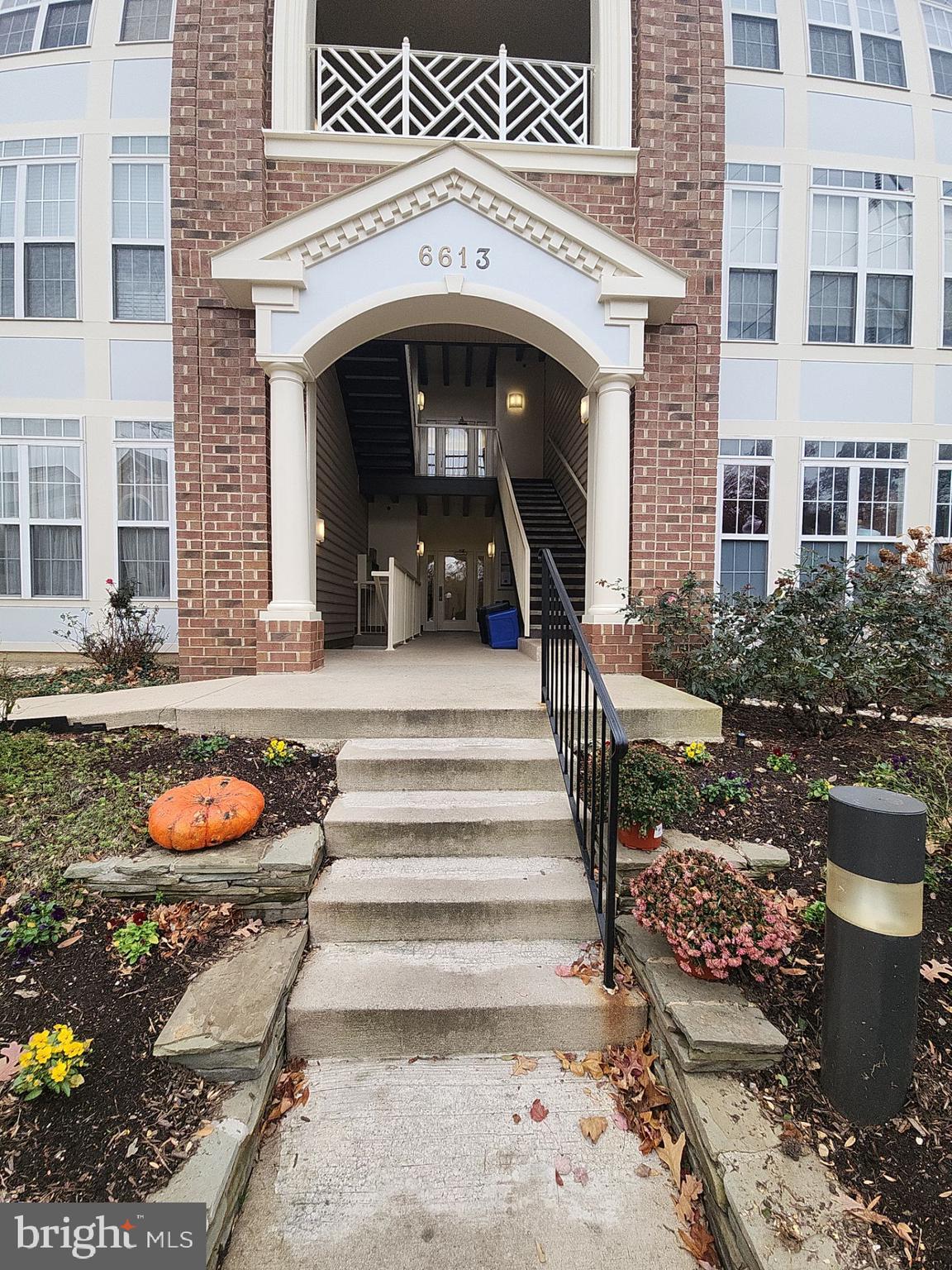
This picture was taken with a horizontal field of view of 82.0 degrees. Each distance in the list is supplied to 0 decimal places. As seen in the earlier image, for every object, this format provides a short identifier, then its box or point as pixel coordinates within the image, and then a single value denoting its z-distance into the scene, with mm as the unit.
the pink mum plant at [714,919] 1870
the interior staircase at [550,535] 7473
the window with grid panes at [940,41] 7863
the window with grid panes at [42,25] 7520
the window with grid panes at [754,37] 7512
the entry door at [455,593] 15570
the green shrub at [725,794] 2902
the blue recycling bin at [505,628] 7445
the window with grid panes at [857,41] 7633
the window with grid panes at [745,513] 7617
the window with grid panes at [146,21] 7402
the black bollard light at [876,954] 1616
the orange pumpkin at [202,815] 2367
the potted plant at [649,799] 2379
